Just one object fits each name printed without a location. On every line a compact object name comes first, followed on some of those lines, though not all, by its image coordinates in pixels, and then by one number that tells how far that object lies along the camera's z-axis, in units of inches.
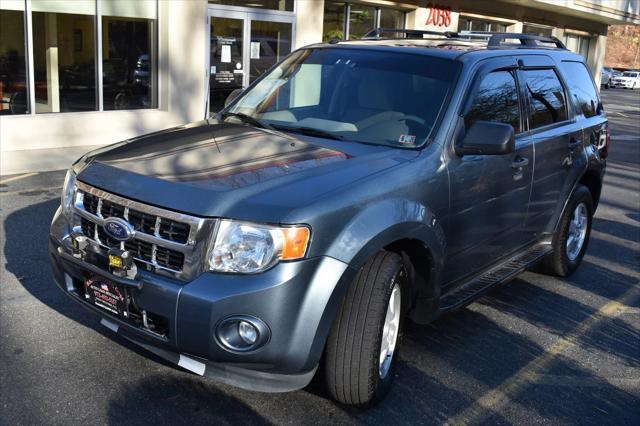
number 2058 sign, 729.6
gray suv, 118.0
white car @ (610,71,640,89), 1900.8
